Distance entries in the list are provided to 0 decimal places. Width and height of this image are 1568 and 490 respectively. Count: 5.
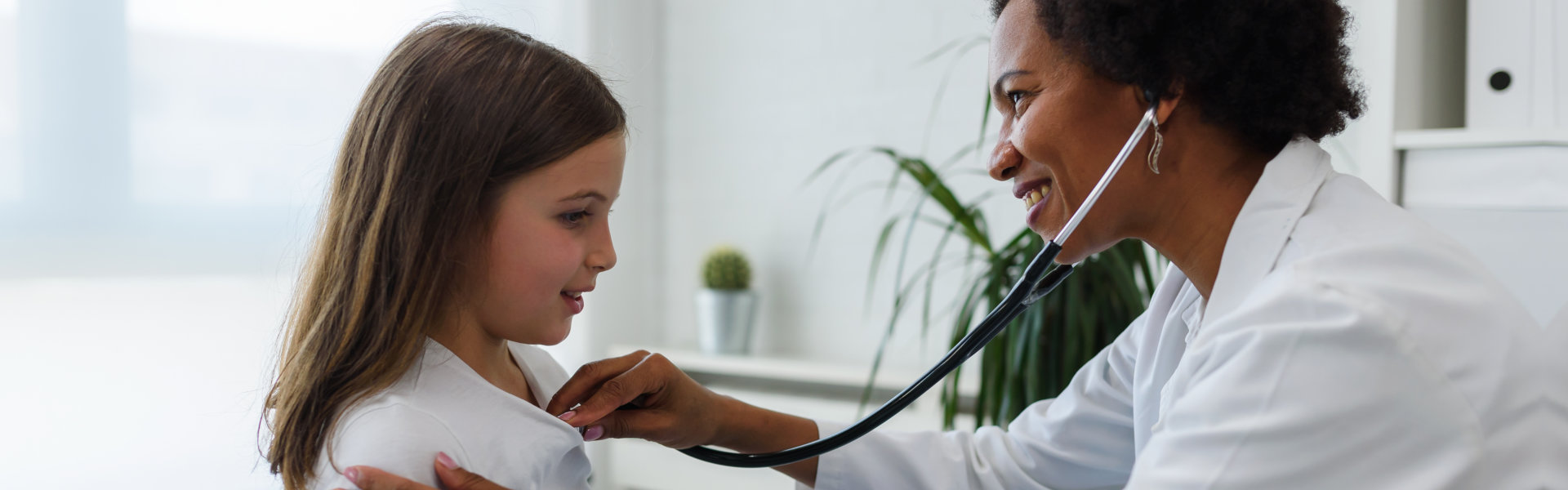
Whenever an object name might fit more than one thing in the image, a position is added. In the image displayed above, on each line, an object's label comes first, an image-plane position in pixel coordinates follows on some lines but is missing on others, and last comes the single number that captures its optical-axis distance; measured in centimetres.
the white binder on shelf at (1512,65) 132
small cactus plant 256
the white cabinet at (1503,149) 130
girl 87
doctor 75
